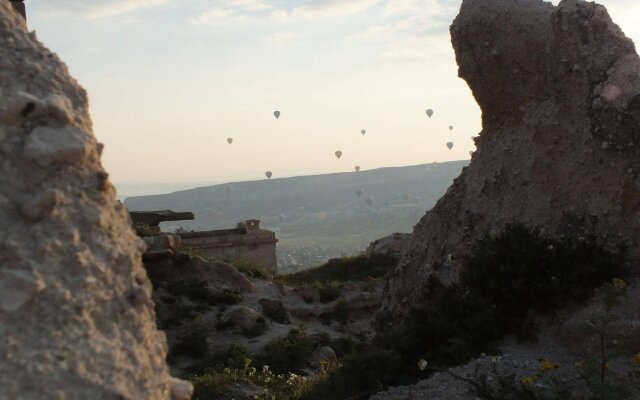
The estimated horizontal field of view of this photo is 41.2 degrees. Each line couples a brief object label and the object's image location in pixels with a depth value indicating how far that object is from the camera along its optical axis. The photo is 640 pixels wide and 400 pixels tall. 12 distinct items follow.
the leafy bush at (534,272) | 6.28
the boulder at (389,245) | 20.04
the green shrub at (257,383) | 6.83
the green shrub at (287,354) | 10.87
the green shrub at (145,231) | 16.56
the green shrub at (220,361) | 10.45
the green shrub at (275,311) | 14.31
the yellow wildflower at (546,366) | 4.92
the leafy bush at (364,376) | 6.16
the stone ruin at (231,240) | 19.16
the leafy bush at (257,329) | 13.06
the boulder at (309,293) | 16.19
